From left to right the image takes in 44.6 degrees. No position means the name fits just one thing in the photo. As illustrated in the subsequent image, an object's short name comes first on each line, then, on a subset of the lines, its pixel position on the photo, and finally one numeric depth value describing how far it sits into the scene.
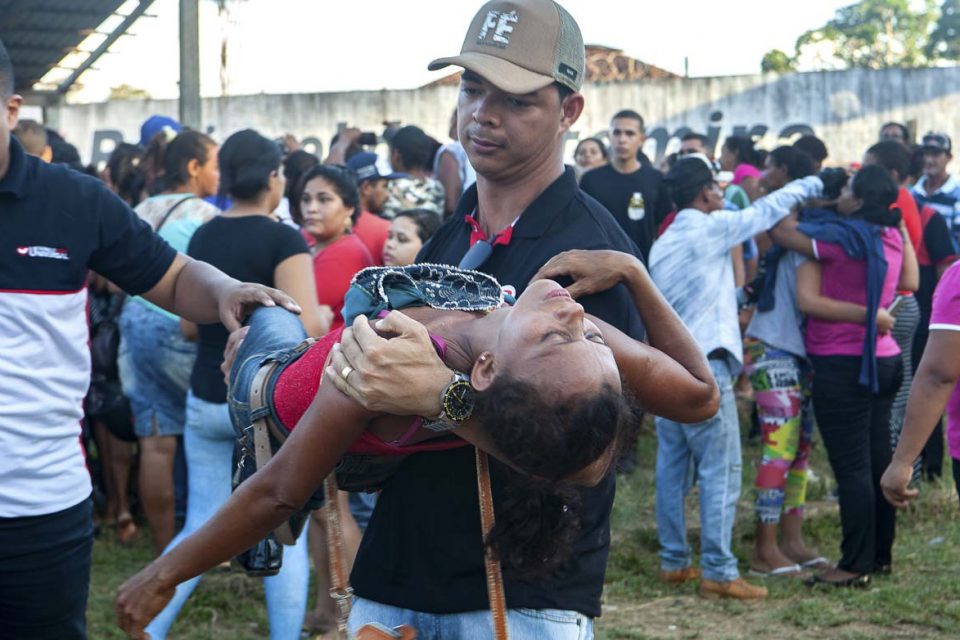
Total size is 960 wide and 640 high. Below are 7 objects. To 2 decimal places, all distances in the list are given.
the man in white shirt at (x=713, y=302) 5.97
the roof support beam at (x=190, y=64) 11.69
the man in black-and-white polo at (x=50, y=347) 3.00
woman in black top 4.67
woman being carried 2.04
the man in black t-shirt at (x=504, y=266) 2.41
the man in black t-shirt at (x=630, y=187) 7.80
